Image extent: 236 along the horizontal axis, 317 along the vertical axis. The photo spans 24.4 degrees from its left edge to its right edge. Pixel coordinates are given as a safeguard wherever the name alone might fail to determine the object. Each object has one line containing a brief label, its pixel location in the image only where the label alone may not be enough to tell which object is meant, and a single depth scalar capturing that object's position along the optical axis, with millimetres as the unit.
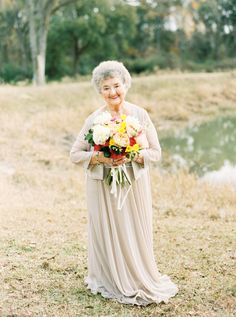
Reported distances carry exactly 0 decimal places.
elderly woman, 4883
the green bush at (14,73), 39309
